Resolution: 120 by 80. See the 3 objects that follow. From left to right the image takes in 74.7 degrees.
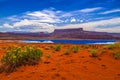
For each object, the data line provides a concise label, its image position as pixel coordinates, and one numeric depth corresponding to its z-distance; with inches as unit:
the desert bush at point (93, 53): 171.1
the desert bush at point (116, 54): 163.5
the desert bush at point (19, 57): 152.4
